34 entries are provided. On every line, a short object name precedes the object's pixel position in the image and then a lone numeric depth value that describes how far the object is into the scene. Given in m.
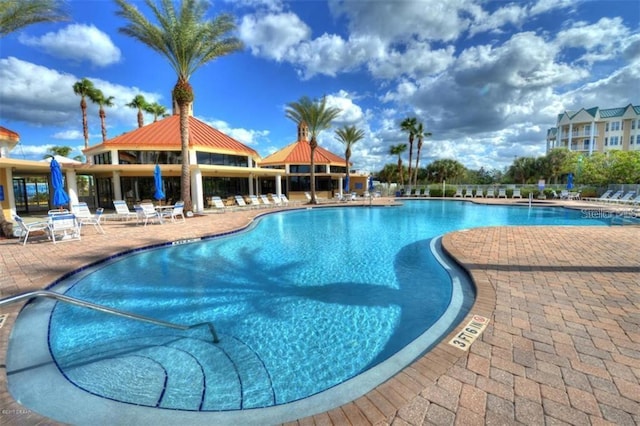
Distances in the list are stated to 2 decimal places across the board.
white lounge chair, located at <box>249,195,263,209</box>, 21.62
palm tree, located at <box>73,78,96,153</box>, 26.50
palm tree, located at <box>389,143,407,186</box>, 41.97
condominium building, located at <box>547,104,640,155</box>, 51.00
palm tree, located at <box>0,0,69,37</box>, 8.30
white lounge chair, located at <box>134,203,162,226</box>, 12.39
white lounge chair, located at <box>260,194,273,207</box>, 23.26
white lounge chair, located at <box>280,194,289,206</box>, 24.29
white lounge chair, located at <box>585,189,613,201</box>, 22.22
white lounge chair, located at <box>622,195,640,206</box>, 16.81
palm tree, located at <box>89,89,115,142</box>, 27.84
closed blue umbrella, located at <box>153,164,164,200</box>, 15.16
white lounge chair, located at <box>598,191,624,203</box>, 20.70
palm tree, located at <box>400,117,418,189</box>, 35.00
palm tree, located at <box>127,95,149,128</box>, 30.77
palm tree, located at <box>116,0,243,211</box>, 13.84
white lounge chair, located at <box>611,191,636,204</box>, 18.91
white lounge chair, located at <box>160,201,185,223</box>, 13.28
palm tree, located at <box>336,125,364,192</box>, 31.28
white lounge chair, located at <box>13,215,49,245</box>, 8.57
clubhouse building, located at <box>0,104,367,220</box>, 15.18
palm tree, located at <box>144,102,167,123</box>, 32.47
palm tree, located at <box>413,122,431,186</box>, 35.11
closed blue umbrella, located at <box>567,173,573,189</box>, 26.08
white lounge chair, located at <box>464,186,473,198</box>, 31.49
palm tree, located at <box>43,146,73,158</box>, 53.37
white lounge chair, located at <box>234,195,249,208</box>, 21.36
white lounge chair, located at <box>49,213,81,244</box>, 8.67
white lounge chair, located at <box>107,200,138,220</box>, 13.28
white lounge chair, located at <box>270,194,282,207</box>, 23.91
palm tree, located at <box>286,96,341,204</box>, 23.59
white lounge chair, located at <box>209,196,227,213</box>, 19.69
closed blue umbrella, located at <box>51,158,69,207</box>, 10.22
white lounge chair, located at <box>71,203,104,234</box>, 10.75
